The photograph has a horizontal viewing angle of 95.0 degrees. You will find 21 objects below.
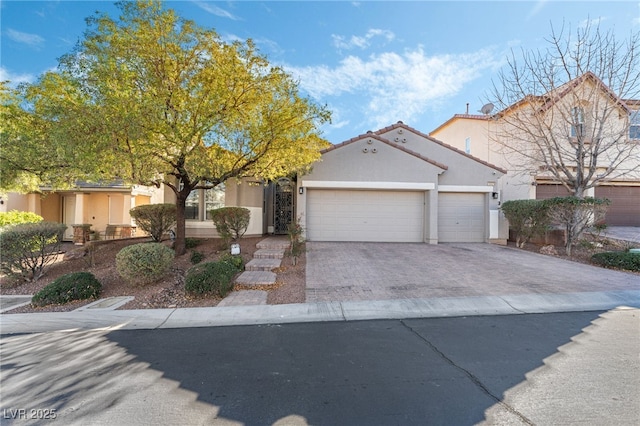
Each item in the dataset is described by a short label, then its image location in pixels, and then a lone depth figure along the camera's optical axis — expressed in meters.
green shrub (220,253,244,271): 8.34
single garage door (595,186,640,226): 16.20
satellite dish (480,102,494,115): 13.81
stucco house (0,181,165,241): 14.93
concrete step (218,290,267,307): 6.20
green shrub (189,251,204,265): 9.35
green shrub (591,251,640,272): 8.52
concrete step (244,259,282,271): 8.58
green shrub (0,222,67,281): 7.53
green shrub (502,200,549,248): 11.74
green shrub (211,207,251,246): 10.99
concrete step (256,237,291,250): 10.57
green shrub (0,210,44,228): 11.09
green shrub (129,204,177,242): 10.83
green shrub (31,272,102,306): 6.25
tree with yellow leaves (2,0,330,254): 6.88
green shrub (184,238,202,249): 11.06
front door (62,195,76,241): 16.66
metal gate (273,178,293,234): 14.69
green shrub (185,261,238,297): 6.51
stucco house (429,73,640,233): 11.40
